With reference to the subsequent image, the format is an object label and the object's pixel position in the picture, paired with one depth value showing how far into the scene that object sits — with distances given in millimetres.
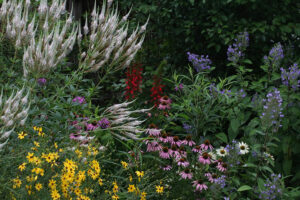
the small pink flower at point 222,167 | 3925
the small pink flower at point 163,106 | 4504
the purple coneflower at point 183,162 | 3854
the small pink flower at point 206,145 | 4110
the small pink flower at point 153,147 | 3998
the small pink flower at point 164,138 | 4016
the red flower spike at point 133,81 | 4574
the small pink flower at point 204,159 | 3879
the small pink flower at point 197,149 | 3989
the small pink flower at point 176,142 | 4059
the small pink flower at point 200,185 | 3816
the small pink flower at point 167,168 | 4001
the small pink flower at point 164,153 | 3927
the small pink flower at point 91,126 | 4250
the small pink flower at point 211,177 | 3858
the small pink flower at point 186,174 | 3831
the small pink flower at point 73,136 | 3814
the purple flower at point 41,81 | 4434
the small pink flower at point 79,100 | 4532
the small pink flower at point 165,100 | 4573
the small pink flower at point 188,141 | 4086
